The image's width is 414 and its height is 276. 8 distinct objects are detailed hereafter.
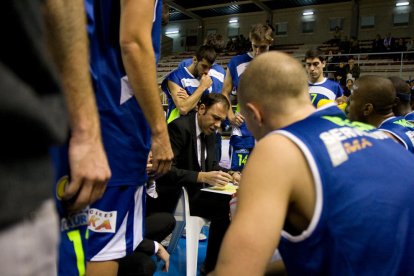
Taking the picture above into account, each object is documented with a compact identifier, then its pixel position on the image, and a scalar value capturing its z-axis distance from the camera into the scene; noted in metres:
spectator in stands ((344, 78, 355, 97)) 9.64
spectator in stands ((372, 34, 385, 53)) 16.78
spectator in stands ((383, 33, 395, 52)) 16.39
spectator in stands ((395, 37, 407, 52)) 15.88
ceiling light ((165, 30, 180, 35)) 25.14
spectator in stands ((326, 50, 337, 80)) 13.88
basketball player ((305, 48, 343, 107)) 4.30
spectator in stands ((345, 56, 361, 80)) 11.57
